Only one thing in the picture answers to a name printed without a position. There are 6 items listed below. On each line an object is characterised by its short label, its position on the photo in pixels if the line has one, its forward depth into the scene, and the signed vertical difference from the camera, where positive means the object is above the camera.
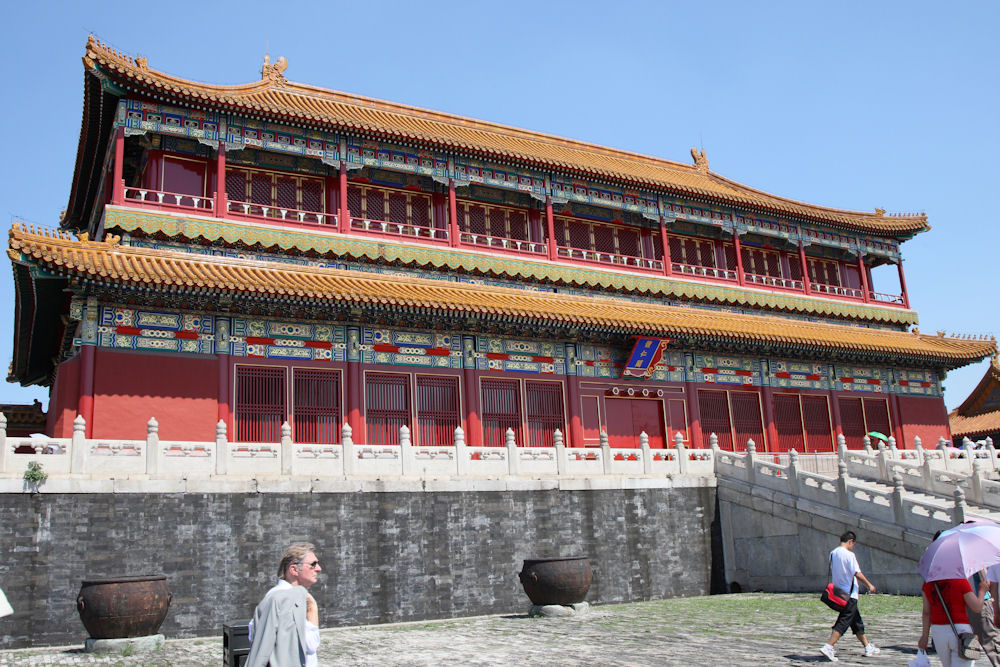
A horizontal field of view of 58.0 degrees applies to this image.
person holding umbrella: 6.96 -0.74
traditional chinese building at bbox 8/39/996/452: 18.00 +5.06
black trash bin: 8.43 -1.07
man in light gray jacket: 5.49 -0.61
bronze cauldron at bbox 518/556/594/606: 13.99 -1.06
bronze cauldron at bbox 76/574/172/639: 11.45 -0.93
